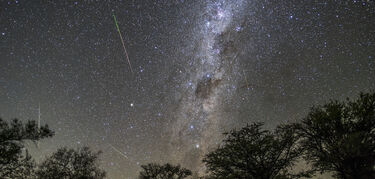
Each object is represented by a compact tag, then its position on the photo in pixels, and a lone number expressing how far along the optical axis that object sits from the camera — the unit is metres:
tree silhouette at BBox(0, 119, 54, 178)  12.10
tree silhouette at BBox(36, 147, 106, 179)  23.30
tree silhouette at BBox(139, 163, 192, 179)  37.06
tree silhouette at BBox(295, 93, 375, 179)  14.82
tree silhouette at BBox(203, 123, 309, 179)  19.07
